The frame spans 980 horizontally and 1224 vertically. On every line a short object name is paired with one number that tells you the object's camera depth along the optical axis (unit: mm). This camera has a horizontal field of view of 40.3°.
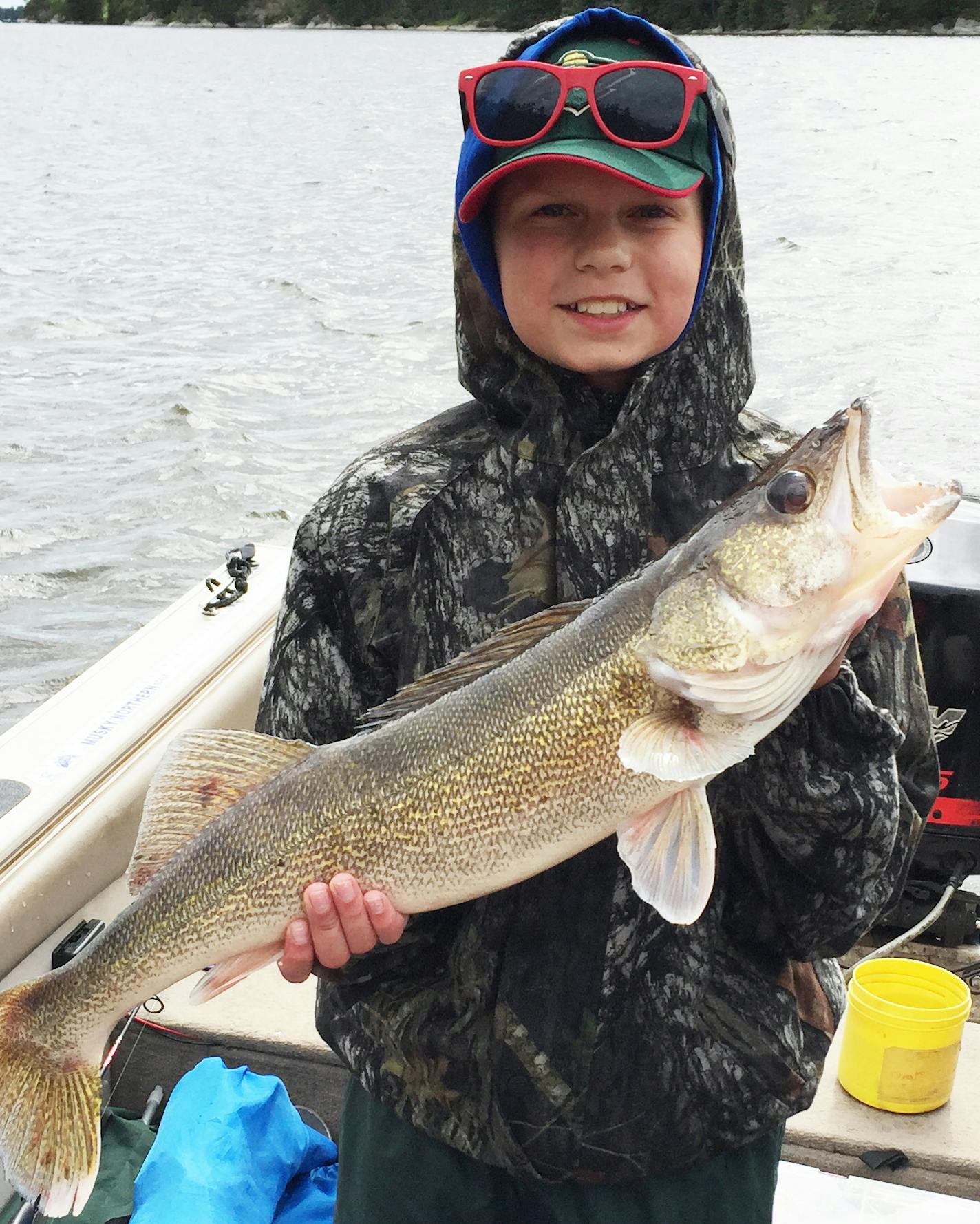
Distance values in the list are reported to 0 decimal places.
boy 2045
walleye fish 1879
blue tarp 3139
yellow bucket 3416
